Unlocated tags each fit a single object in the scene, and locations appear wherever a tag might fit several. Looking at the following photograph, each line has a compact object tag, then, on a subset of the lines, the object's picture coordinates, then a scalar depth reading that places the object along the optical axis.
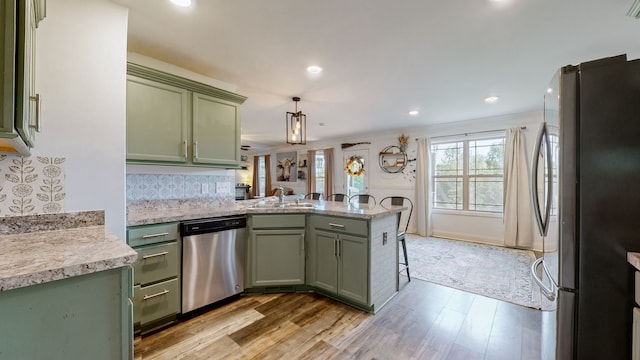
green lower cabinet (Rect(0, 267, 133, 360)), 0.79
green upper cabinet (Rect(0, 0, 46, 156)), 0.83
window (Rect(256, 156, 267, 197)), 8.80
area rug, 2.66
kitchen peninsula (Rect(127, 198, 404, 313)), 2.24
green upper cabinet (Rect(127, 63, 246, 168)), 2.08
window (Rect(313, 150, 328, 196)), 7.22
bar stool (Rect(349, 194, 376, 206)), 4.03
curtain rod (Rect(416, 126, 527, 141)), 4.63
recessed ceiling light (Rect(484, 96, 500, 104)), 3.47
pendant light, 3.00
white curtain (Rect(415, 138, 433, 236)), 5.21
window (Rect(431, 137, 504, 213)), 4.70
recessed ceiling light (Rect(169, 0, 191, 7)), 1.61
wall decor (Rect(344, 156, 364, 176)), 5.68
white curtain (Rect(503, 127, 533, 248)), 4.24
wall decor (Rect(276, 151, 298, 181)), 7.83
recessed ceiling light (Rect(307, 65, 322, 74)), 2.56
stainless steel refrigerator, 1.08
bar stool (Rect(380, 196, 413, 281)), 2.75
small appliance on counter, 7.61
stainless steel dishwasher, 2.09
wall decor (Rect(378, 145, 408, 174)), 5.62
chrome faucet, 3.03
